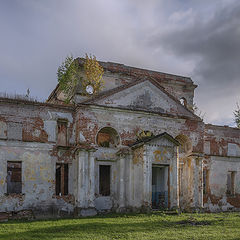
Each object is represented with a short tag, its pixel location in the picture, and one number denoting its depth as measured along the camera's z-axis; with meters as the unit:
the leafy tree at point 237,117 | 37.00
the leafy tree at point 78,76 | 21.47
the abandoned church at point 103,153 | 17.08
